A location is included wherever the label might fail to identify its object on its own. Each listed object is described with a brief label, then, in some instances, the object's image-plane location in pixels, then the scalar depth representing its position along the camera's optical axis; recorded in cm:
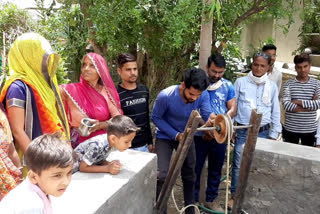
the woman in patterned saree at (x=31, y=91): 203
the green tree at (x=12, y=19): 505
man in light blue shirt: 345
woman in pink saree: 270
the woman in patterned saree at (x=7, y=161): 179
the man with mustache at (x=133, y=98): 299
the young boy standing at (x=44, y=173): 137
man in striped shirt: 353
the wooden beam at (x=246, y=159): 239
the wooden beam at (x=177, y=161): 232
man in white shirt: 394
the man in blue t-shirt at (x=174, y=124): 289
